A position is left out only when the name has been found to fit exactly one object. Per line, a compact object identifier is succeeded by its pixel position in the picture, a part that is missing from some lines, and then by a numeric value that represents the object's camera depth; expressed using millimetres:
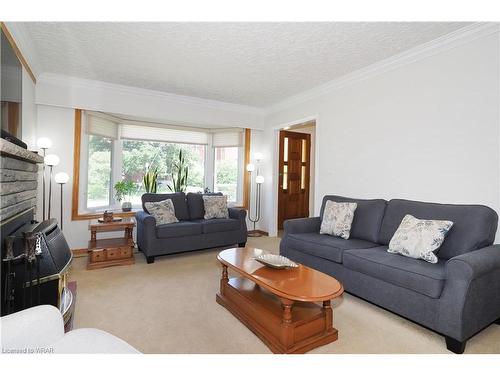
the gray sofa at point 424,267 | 1851
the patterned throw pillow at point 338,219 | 3121
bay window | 4234
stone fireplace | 1793
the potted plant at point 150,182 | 4672
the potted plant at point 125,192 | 4219
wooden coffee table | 1779
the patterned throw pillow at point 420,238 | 2252
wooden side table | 3434
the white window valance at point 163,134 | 4734
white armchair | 1058
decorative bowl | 2192
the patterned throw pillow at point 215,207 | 4375
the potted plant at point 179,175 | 5023
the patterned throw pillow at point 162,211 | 3873
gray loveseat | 3650
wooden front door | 5723
